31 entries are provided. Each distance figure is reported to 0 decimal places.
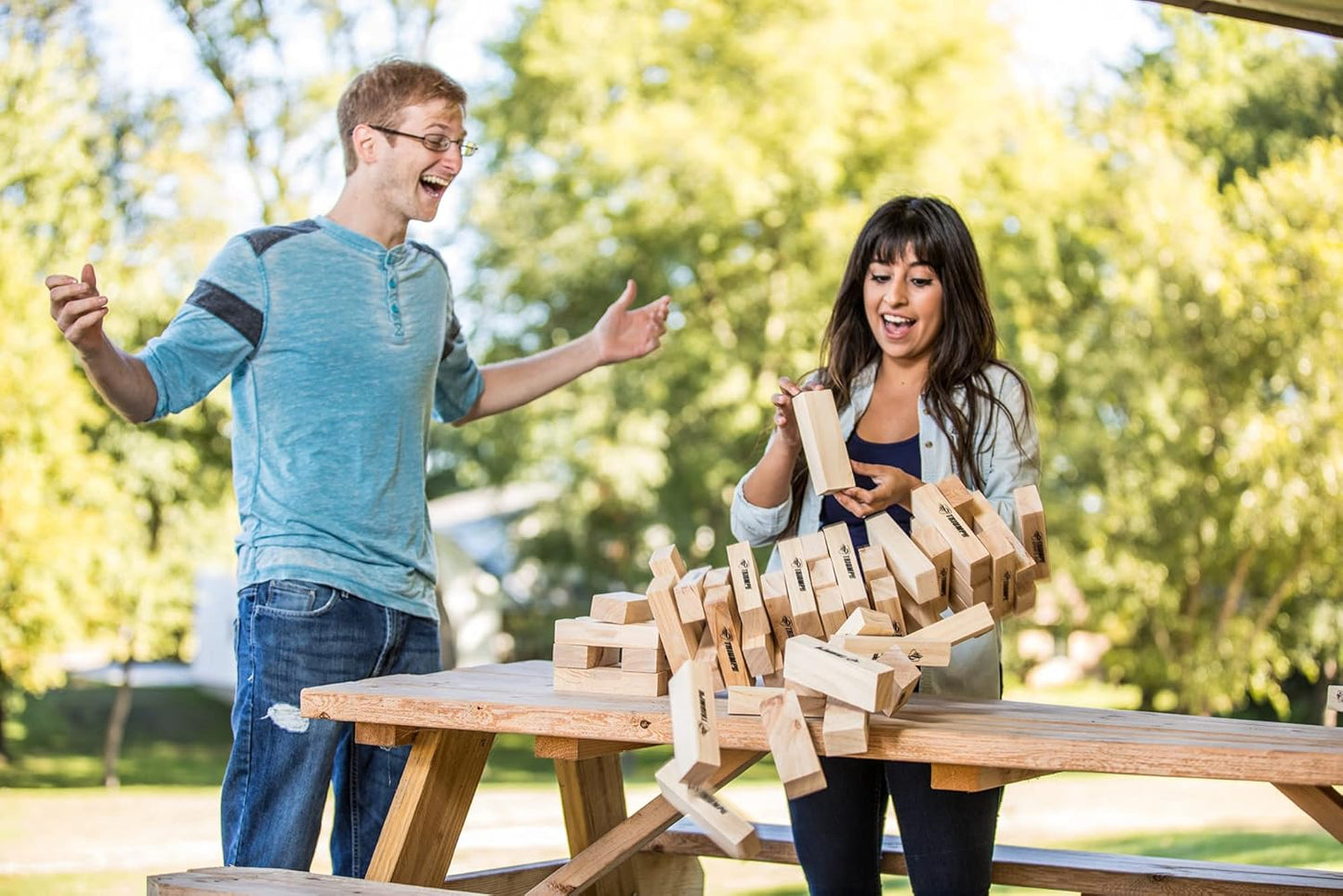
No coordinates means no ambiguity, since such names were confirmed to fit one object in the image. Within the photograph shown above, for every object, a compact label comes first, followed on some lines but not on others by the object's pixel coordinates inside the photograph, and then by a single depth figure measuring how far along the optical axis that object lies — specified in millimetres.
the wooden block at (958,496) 2691
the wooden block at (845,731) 2311
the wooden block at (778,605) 2675
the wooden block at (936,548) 2607
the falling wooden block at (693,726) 2254
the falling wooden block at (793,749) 2285
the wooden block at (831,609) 2615
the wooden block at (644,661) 2777
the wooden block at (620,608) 2858
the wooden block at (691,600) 2680
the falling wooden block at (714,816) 2184
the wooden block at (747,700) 2492
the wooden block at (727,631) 2682
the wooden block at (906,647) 2447
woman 2703
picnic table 2254
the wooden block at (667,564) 2770
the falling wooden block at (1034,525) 2774
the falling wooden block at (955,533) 2609
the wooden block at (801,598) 2639
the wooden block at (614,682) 2785
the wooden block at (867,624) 2496
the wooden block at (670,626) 2709
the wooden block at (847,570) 2610
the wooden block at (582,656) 2873
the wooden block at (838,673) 2270
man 3008
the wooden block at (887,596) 2623
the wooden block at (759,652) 2676
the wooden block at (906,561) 2588
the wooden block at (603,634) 2791
